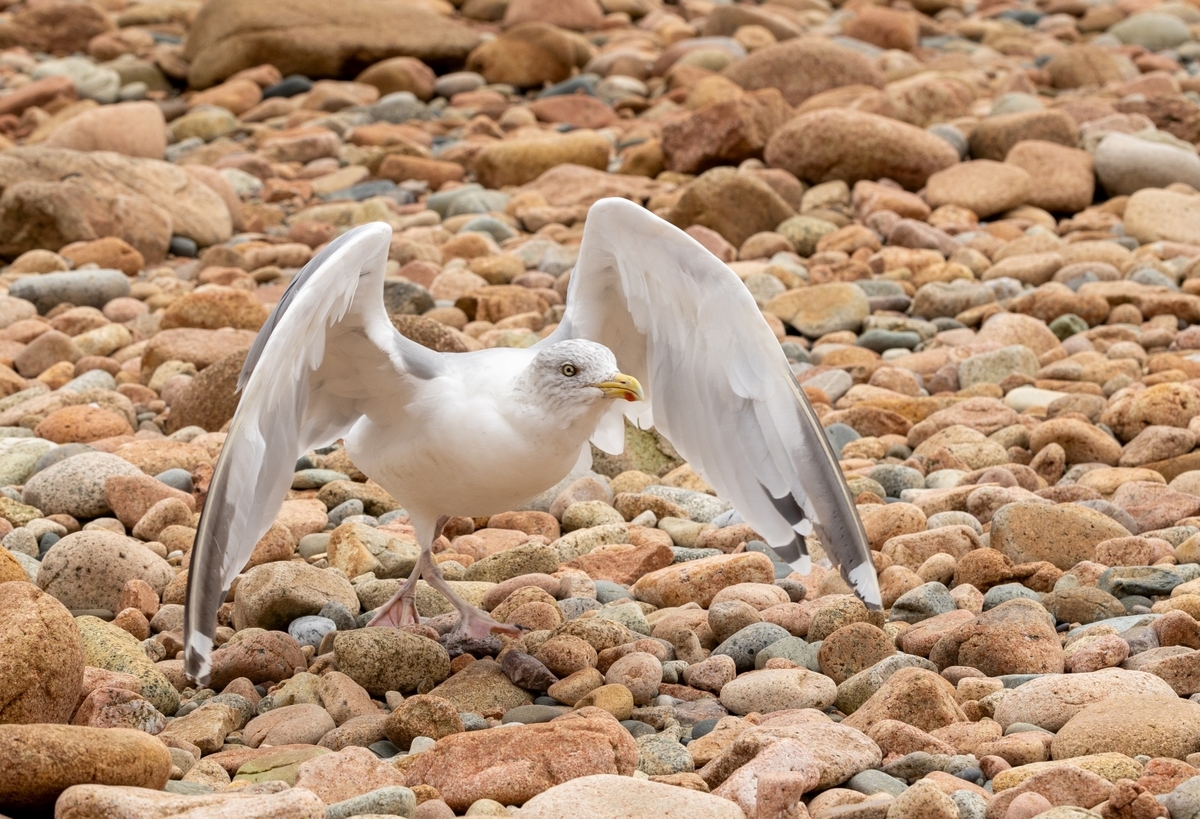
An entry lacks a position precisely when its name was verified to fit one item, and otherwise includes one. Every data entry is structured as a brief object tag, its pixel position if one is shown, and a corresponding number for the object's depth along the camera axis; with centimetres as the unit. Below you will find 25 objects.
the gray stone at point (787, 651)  880
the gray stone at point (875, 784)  683
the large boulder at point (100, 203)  1952
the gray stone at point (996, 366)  1411
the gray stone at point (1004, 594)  941
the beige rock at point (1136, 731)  697
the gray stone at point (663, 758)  727
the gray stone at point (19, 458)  1220
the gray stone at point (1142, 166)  2022
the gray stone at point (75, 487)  1135
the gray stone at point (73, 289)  1731
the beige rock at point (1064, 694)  751
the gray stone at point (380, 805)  643
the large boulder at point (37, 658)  716
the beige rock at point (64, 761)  618
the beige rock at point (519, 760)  680
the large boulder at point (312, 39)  3011
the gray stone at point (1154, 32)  3169
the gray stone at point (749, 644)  900
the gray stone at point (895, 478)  1173
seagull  828
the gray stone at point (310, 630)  942
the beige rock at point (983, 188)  1991
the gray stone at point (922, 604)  937
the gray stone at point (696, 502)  1178
